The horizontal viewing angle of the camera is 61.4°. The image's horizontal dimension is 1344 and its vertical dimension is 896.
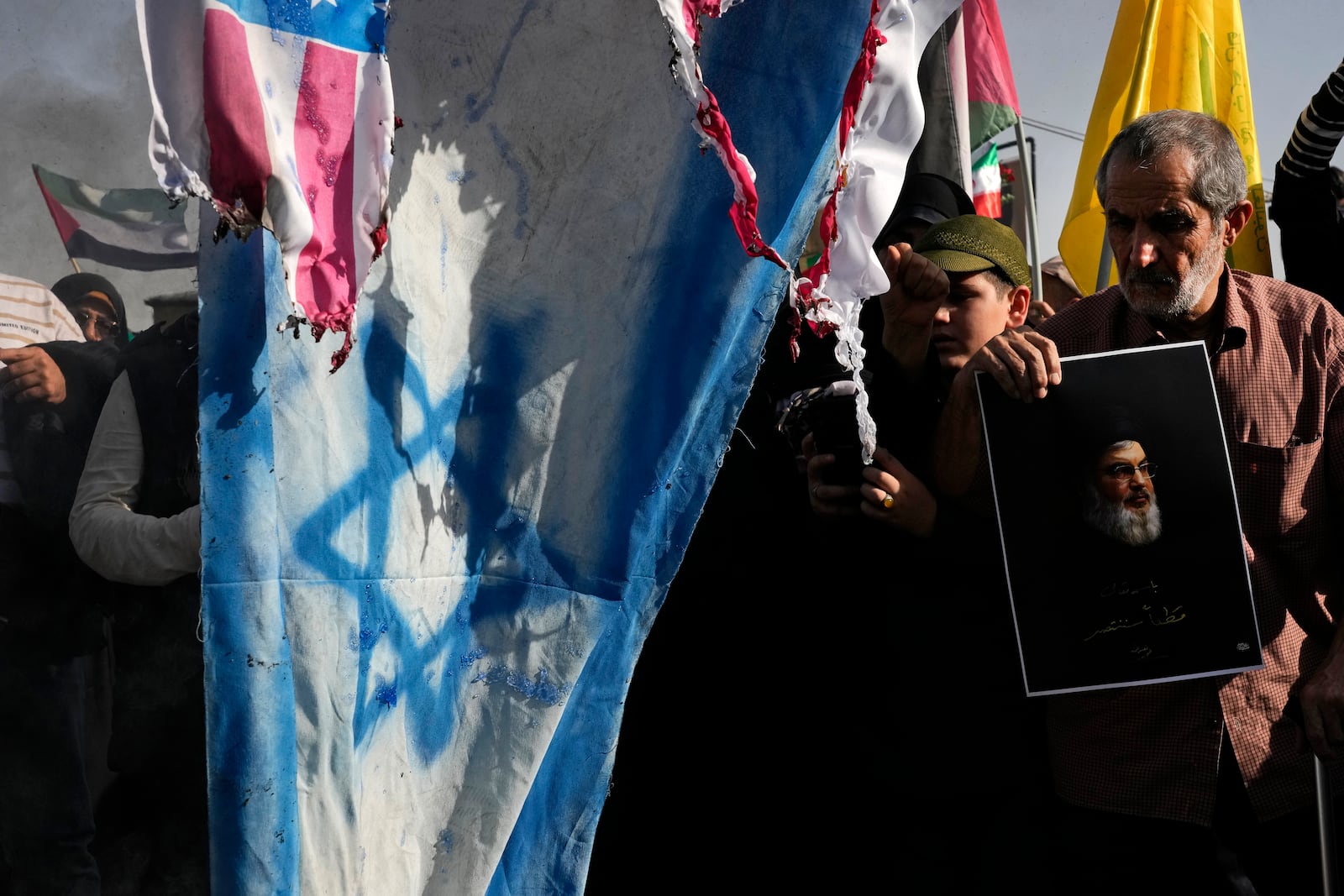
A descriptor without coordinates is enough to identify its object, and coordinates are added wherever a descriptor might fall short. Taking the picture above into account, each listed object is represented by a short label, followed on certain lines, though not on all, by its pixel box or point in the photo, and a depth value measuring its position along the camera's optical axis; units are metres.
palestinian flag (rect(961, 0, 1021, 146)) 3.38
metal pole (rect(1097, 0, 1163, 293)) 3.14
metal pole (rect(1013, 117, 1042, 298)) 3.16
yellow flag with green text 3.16
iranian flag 3.43
